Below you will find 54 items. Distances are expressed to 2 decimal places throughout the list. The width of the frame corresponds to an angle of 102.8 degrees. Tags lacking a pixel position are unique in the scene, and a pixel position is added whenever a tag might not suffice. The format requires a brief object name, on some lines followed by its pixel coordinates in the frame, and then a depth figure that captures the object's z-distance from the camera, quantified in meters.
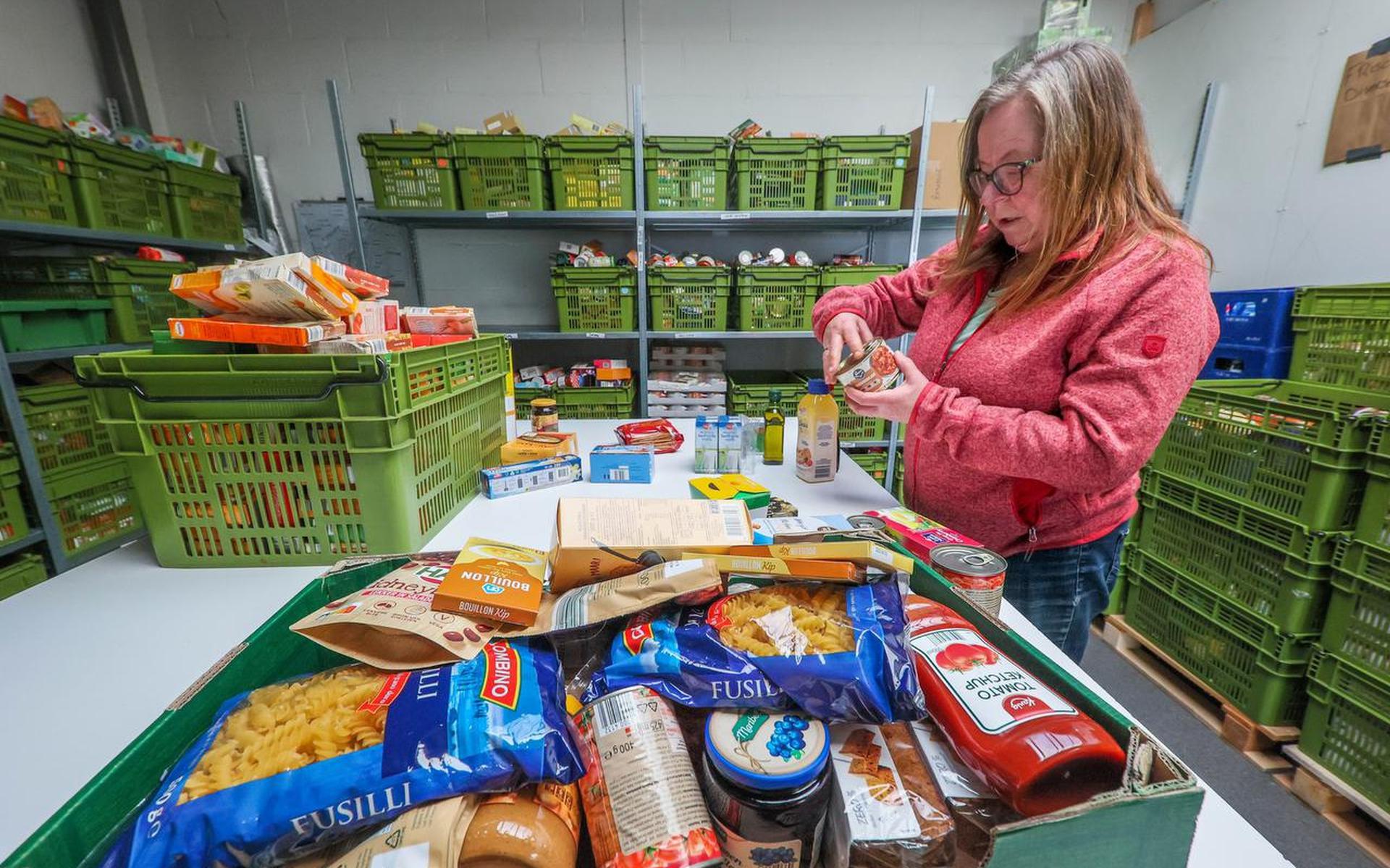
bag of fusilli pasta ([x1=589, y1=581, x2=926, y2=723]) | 0.43
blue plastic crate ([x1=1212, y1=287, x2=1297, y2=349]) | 1.70
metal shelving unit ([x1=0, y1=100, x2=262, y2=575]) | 1.86
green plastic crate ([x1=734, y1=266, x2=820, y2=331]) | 2.55
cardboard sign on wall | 1.71
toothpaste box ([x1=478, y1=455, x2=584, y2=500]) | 1.22
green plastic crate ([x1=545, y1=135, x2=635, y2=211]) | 2.38
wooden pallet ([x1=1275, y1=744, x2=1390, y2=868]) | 1.37
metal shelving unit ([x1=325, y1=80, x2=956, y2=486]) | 2.41
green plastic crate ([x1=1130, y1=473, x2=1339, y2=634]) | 1.49
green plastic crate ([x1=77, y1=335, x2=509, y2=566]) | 0.83
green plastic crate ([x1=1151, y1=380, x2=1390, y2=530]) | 1.41
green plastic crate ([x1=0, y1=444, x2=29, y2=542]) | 1.89
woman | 0.77
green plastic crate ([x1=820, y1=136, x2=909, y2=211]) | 2.40
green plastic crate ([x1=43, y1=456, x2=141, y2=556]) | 2.07
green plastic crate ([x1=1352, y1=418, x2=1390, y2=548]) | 1.33
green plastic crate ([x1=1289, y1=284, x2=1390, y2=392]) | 1.43
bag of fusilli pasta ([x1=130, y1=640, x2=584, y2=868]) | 0.34
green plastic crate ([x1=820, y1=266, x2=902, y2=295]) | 2.54
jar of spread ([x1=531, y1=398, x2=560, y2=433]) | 1.48
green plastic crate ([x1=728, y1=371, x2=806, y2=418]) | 2.69
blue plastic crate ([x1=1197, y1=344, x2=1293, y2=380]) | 1.73
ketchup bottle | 0.37
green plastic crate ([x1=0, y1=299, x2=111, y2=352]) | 1.86
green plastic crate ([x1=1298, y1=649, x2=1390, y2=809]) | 1.36
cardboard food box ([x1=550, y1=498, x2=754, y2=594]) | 0.58
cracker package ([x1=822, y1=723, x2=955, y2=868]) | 0.36
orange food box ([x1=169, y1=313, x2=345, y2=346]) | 0.85
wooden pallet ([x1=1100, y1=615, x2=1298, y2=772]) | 1.61
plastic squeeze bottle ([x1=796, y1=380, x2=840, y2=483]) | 1.22
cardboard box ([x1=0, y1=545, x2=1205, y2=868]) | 0.31
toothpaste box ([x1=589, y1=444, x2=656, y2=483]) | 1.25
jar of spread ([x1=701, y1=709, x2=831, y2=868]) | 0.37
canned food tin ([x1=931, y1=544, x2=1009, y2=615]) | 0.65
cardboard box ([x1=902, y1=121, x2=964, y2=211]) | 2.47
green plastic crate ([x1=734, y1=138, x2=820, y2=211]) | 2.39
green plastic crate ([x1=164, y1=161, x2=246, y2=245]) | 2.37
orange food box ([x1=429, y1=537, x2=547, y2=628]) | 0.50
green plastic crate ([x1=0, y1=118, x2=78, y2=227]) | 1.80
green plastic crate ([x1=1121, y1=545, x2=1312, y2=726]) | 1.56
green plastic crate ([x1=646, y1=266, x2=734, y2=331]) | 2.54
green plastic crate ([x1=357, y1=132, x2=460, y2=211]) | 2.35
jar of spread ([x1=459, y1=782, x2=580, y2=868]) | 0.35
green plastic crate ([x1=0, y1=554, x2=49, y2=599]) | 1.92
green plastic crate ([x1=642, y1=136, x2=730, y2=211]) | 2.39
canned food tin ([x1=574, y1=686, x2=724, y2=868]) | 0.36
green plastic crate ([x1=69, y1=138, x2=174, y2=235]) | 2.01
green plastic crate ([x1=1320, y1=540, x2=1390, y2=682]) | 1.35
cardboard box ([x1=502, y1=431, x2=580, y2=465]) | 1.30
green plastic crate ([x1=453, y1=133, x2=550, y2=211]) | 2.35
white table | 0.52
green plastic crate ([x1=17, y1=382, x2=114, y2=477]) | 1.98
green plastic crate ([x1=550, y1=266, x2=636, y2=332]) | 2.52
